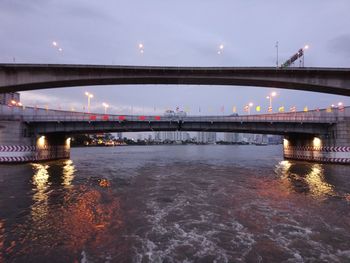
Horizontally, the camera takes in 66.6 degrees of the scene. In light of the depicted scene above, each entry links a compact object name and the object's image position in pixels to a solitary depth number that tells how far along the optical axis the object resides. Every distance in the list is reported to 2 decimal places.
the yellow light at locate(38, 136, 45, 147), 52.60
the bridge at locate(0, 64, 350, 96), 33.28
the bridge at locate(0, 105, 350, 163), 46.31
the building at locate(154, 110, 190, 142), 57.83
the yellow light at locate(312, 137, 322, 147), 52.34
